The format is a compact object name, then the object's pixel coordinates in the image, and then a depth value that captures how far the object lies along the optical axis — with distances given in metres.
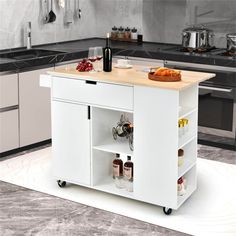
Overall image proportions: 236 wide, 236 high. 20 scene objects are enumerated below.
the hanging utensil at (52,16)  6.41
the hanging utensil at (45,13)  6.34
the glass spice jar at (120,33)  7.01
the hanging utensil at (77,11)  6.86
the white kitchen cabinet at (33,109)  5.47
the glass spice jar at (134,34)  6.90
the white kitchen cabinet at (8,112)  5.27
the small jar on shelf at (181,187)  4.28
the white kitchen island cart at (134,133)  4.04
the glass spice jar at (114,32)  7.07
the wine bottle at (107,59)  4.33
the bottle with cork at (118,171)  4.42
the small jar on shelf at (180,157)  4.25
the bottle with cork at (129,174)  4.32
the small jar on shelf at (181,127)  4.13
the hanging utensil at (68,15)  6.69
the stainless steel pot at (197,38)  5.96
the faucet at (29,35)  6.10
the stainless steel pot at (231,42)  5.77
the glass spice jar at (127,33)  6.96
